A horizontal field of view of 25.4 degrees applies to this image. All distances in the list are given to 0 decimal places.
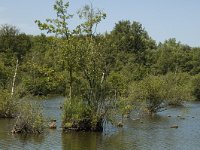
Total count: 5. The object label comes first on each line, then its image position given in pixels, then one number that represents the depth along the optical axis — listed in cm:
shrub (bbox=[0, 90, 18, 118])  4228
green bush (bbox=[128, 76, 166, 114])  5319
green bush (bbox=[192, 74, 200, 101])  9206
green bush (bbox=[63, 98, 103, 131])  3659
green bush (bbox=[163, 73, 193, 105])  5950
